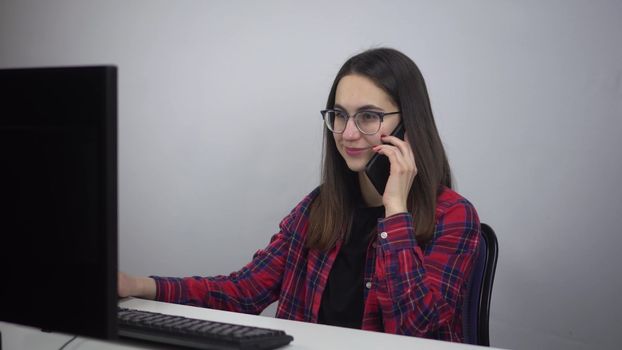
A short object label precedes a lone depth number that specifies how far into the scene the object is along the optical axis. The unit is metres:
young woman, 1.44
